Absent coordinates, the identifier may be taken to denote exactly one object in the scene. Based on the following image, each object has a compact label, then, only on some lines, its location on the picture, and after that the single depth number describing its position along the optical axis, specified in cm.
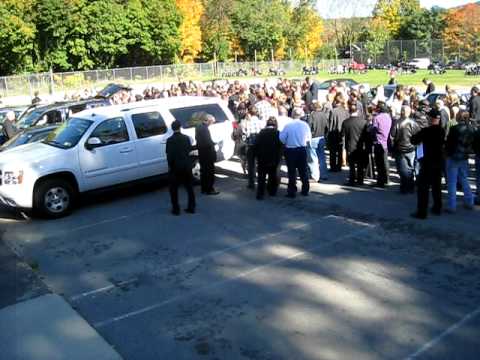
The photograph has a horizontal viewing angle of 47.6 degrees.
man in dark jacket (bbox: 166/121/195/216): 1020
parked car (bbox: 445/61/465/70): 6758
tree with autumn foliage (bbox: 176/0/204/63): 7381
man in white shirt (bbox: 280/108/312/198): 1106
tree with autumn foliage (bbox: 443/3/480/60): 7256
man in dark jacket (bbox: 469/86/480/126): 1309
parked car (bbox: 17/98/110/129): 1681
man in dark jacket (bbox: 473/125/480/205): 959
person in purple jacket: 1121
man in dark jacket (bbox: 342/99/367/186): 1152
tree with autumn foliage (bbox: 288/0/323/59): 9268
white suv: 1053
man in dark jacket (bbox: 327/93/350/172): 1268
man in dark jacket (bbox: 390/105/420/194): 1045
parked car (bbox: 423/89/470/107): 1595
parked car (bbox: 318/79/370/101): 2472
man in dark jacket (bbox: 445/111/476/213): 933
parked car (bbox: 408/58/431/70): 7212
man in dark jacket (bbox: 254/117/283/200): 1103
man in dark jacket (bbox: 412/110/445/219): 906
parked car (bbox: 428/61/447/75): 5999
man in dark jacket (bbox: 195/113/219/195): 1145
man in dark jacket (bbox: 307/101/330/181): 1238
